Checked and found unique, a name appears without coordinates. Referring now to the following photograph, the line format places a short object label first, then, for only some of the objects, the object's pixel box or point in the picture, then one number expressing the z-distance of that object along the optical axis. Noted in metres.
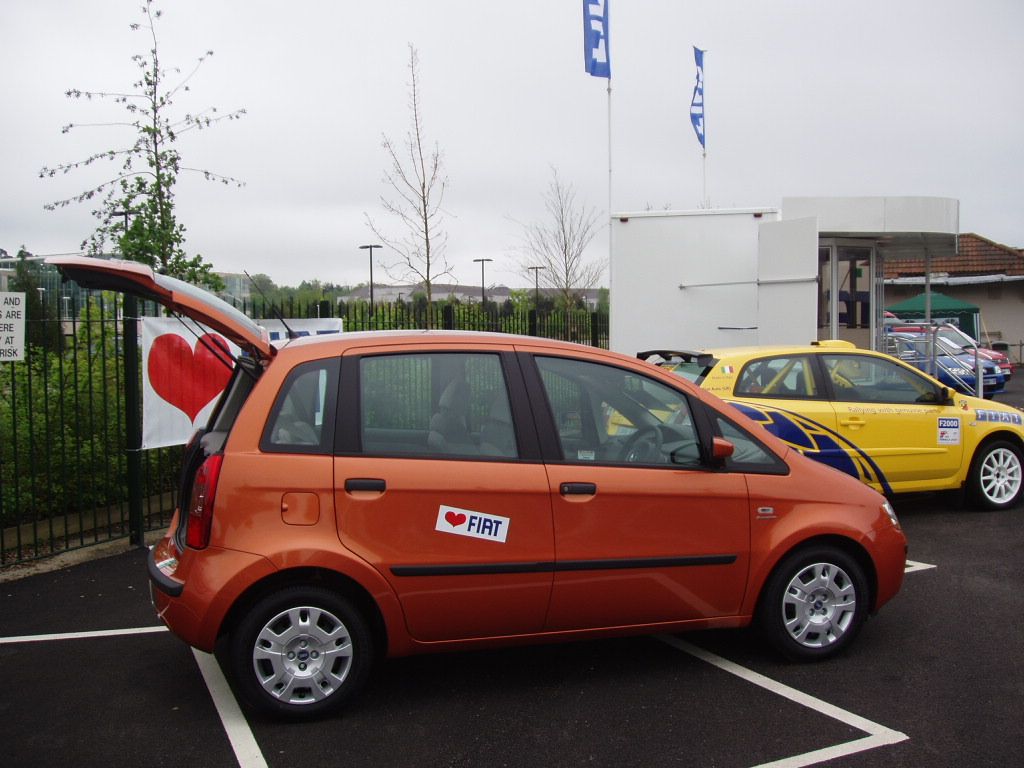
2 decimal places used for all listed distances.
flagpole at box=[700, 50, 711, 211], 19.12
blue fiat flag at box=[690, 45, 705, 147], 18.98
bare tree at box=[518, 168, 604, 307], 26.81
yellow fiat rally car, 7.59
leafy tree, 8.97
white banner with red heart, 7.04
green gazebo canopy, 26.67
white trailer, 12.33
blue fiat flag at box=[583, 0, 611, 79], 15.01
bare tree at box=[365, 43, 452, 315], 14.84
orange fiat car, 3.86
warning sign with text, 6.38
